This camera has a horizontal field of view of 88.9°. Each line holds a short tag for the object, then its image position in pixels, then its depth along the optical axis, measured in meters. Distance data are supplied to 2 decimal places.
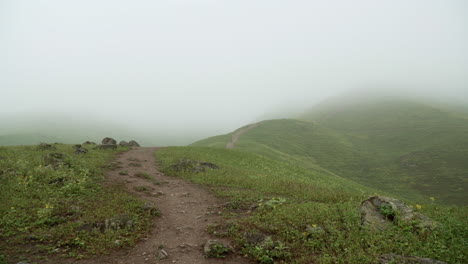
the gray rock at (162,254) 10.18
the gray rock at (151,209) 14.86
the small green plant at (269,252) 9.81
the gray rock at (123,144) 45.87
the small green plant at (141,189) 19.53
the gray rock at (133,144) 49.17
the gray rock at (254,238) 11.08
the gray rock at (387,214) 11.91
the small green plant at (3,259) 8.95
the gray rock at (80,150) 31.18
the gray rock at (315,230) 11.70
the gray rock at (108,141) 45.28
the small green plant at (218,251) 10.33
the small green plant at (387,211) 12.68
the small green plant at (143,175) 24.10
